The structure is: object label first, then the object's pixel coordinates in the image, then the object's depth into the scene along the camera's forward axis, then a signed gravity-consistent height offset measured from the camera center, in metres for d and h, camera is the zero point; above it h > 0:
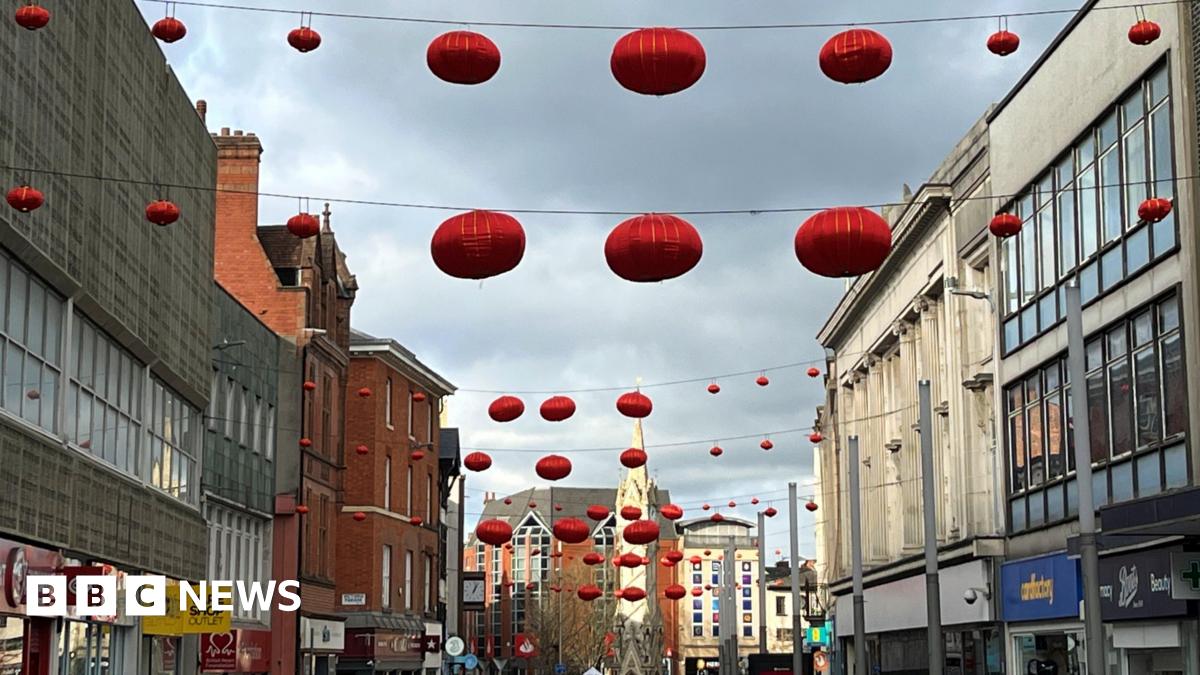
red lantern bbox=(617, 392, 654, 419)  31.78 +3.96
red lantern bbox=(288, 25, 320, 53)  17.70 +6.21
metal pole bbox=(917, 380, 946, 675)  30.06 +1.09
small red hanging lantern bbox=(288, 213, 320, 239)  22.61 +5.35
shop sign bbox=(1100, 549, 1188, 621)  25.56 +0.27
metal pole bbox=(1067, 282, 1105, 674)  21.53 +1.47
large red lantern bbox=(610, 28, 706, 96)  16.05 +5.39
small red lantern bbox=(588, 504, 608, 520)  41.38 +2.46
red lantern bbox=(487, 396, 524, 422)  28.86 +3.55
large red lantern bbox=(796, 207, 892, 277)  17.11 +3.83
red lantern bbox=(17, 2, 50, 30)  17.37 +6.36
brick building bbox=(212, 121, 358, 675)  48.59 +7.73
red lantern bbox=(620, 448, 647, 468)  36.22 +3.35
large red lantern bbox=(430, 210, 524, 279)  17.05 +3.81
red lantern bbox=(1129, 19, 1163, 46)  19.03 +6.64
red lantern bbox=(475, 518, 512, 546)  35.53 +1.71
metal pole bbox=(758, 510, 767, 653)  50.75 +0.87
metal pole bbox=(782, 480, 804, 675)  44.50 +1.62
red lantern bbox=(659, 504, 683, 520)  45.00 +2.66
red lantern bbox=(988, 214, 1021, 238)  23.38 +5.46
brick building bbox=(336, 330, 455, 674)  59.62 +3.88
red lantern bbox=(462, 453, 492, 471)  35.28 +3.21
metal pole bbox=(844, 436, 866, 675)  34.25 +1.05
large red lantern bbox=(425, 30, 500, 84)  16.64 +5.63
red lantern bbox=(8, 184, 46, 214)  19.28 +4.90
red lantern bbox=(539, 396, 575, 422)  29.84 +3.66
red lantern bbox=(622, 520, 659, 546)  38.62 +1.80
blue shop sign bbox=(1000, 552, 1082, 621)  31.27 +0.33
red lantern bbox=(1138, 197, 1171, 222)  21.80 +5.25
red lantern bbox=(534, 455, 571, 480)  32.31 +2.80
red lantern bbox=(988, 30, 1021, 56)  18.30 +6.28
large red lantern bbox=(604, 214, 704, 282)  16.88 +3.71
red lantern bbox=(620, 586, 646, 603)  56.81 +0.50
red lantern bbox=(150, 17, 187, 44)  17.36 +6.23
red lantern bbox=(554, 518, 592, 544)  34.69 +1.69
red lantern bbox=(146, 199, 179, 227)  21.38 +5.27
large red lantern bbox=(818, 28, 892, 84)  16.80 +5.65
